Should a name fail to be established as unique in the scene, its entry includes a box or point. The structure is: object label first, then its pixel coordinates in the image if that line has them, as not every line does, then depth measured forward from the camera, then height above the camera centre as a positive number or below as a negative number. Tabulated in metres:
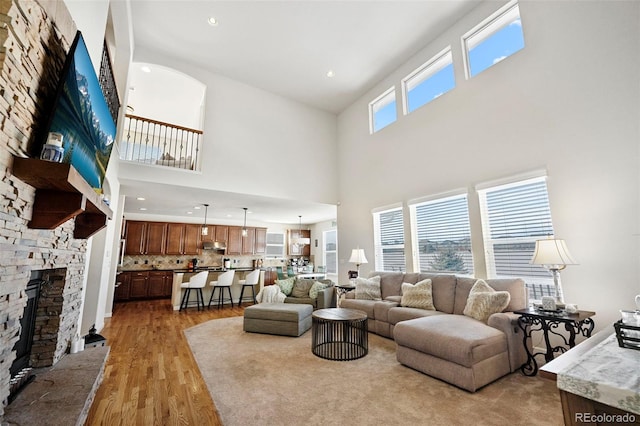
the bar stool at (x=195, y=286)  6.12 -0.74
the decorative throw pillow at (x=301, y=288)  5.53 -0.73
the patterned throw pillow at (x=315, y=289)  5.40 -0.74
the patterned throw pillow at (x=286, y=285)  5.59 -0.68
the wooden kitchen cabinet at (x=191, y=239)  8.86 +0.45
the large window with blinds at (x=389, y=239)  5.46 +0.24
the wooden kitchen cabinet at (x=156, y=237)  8.38 +0.50
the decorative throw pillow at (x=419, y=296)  3.90 -0.66
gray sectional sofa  2.49 -0.88
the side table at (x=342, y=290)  5.49 -0.79
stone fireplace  1.35 +0.71
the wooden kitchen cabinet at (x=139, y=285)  7.73 -0.91
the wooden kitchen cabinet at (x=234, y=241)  9.53 +0.40
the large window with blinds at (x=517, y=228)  3.45 +0.29
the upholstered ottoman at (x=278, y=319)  4.16 -1.04
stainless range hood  8.62 +0.24
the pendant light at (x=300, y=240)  9.31 +0.40
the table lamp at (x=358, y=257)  5.61 -0.12
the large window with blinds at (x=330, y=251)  9.86 +0.01
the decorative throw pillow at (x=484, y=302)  3.07 -0.60
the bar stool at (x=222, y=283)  6.42 -0.72
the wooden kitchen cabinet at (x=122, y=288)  7.55 -0.94
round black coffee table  3.33 -1.15
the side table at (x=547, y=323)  2.52 -0.72
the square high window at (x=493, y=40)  3.98 +3.27
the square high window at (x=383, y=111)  6.06 +3.24
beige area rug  2.06 -1.25
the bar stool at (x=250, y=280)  6.80 -0.68
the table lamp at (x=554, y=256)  2.73 -0.07
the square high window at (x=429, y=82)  4.92 +3.24
